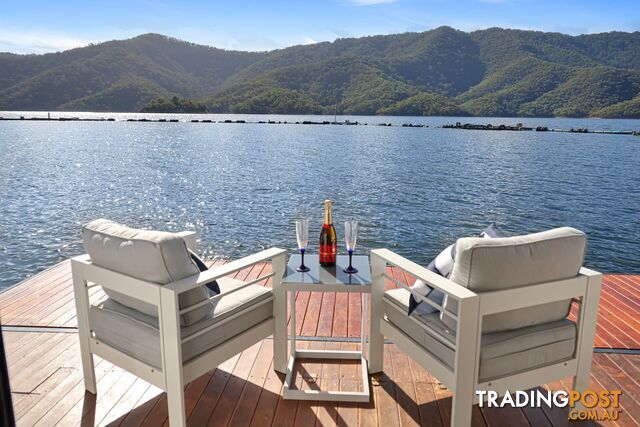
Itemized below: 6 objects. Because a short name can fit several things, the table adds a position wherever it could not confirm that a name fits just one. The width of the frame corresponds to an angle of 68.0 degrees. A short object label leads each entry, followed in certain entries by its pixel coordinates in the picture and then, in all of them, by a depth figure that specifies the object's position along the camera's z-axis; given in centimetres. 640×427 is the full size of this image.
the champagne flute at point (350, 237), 224
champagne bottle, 229
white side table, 207
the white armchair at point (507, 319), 165
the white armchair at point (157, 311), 172
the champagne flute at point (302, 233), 226
